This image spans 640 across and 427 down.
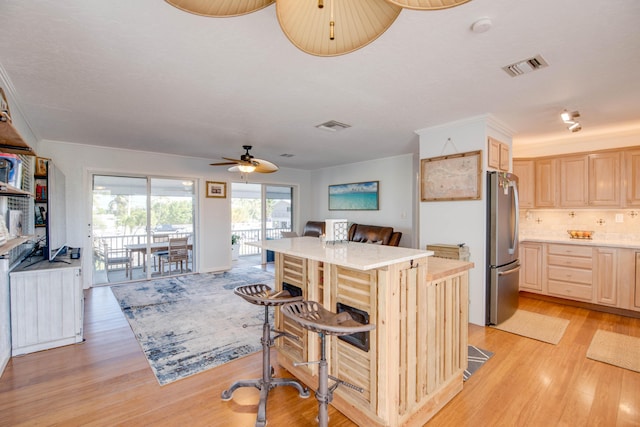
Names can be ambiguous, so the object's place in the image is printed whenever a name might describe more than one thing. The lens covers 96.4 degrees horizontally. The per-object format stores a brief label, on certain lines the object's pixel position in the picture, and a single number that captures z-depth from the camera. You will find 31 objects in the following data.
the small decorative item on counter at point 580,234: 4.38
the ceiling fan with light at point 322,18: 0.99
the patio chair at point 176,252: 5.82
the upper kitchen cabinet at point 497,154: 3.52
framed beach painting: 6.38
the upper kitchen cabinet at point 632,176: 3.82
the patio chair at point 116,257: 5.30
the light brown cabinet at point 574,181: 4.24
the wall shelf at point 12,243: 2.06
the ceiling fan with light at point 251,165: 4.31
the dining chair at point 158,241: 5.69
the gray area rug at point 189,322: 2.70
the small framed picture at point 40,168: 3.97
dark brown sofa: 5.51
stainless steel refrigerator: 3.39
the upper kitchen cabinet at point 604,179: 3.98
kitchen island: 1.71
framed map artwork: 3.51
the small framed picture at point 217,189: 6.28
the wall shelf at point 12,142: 2.04
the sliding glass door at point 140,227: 5.24
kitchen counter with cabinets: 3.73
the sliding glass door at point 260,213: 7.32
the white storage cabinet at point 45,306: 2.77
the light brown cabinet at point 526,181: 4.73
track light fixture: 3.09
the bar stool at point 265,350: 1.97
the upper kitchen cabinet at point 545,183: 4.54
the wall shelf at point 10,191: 1.98
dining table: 5.52
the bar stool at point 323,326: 1.43
